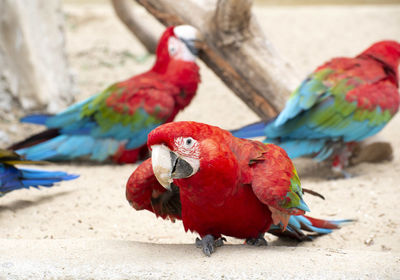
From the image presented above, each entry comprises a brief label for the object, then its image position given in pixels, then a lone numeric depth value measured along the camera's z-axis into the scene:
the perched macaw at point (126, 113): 5.87
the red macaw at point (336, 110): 5.13
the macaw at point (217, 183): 2.74
